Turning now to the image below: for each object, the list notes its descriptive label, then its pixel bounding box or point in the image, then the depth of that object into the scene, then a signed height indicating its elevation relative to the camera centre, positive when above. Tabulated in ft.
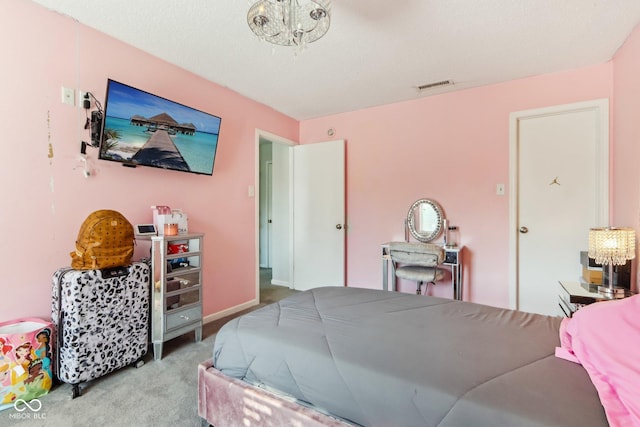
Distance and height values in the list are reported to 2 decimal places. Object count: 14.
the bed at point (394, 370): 2.95 -1.86
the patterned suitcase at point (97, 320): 5.76 -2.28
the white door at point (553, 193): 8.68 +0.60
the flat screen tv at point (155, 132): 6.81 +2.13
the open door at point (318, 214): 12.59 -0.08
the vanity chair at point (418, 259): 9.16 -1.52
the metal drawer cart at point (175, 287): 7.14 -1.95
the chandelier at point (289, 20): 4.89 +3.35
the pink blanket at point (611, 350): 2.63 -1.55
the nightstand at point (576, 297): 6.43 -1.91
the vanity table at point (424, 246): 9.34 -1.12
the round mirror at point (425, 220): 10.73 -0.29
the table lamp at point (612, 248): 6.34 -0.80
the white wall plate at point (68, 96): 6.48 +2.62
